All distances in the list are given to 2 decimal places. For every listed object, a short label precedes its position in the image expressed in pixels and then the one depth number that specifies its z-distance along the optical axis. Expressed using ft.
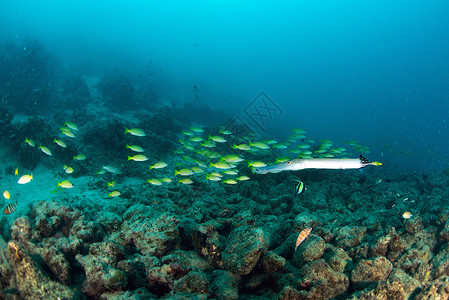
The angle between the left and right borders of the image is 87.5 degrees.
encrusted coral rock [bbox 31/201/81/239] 16.31
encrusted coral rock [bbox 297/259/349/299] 9.52
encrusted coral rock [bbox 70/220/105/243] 14.67
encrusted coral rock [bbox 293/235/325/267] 11.84
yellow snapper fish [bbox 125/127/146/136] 27.72
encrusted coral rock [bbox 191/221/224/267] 12.92
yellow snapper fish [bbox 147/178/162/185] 24.22
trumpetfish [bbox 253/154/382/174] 9.50
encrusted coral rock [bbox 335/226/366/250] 14.74
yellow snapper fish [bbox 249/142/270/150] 28.55
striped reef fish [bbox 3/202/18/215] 18.76
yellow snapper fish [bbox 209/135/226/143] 29.89
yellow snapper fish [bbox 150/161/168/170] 25.35
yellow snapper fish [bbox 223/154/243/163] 25.59
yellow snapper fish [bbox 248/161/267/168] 24.94
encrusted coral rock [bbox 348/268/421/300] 9.12
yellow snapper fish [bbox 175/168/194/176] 24.66
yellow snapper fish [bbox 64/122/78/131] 28.71
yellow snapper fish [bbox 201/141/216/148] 30.93
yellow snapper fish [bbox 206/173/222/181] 25.57
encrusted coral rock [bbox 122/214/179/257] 13.72
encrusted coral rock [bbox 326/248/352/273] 11.94
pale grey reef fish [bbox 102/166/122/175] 26.68
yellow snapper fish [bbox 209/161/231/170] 24.66
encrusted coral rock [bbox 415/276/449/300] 9.30
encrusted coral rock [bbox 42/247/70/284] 11.28
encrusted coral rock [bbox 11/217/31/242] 15.14
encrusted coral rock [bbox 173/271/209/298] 10.03
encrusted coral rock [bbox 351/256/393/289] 11.21
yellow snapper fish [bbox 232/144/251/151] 28.35
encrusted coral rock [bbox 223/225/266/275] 11.13
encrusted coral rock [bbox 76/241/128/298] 10.24
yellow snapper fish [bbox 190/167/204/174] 26.30
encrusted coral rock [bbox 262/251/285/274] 11.46
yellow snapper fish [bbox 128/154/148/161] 25.33
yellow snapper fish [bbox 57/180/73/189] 22.46
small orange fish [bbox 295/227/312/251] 12.98
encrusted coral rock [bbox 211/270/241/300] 10.30
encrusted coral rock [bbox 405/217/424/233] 17.95
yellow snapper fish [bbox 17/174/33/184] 21.71
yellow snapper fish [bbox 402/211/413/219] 20.52
